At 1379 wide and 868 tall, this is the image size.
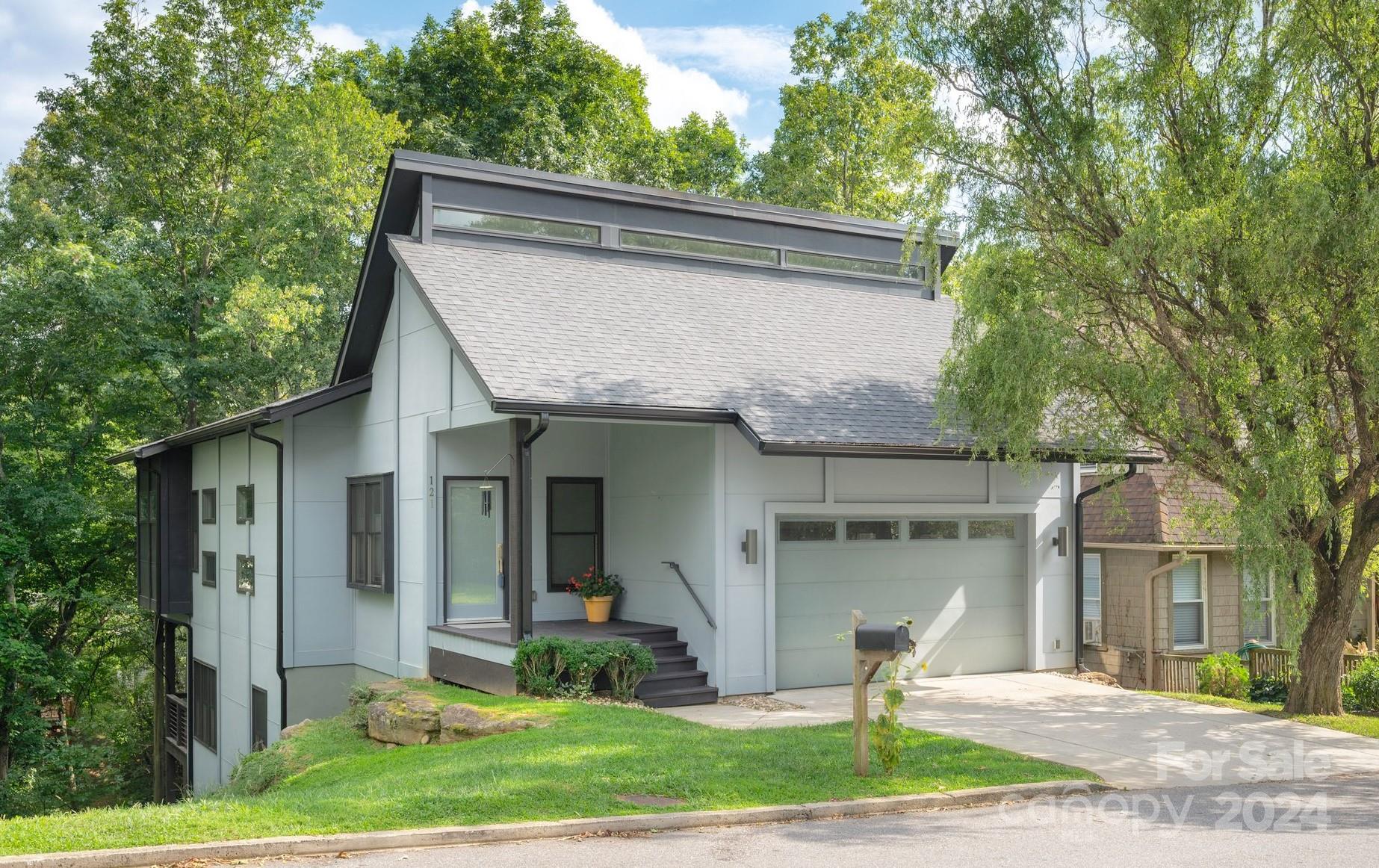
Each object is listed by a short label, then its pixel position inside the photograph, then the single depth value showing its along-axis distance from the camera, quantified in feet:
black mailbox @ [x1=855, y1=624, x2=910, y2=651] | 27.91
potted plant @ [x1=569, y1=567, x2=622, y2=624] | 49.11
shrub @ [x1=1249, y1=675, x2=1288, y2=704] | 49.42
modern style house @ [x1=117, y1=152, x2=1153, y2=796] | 43.93
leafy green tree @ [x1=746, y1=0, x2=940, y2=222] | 106.11
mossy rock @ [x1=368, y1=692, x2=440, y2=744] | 38.86
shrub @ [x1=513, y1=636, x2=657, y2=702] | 39.99
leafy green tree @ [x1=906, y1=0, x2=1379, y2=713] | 36.76
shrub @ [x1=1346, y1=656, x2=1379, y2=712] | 44.93
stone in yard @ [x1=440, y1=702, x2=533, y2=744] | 35.55
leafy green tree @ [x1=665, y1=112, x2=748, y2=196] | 121.08
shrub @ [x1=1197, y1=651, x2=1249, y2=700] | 52.54
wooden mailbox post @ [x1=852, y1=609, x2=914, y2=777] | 28.04
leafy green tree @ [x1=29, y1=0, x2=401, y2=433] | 83.46
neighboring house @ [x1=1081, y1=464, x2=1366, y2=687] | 61.31
